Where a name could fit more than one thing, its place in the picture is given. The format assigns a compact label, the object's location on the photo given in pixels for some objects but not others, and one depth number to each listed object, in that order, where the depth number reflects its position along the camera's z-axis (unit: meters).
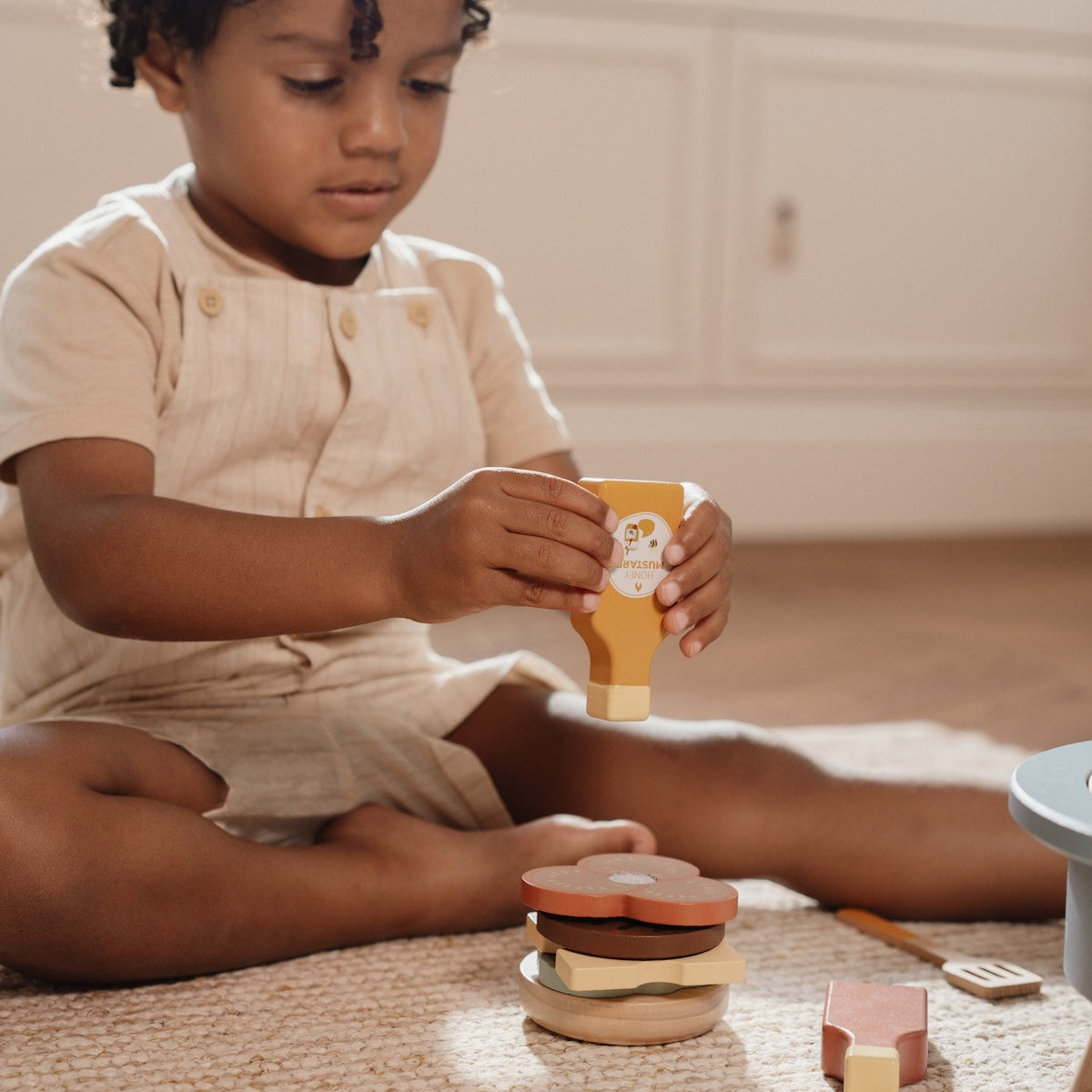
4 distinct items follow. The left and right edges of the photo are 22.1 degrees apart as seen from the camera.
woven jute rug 0.96
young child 1.03
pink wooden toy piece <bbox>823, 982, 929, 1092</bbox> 0.93
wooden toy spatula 1.04
